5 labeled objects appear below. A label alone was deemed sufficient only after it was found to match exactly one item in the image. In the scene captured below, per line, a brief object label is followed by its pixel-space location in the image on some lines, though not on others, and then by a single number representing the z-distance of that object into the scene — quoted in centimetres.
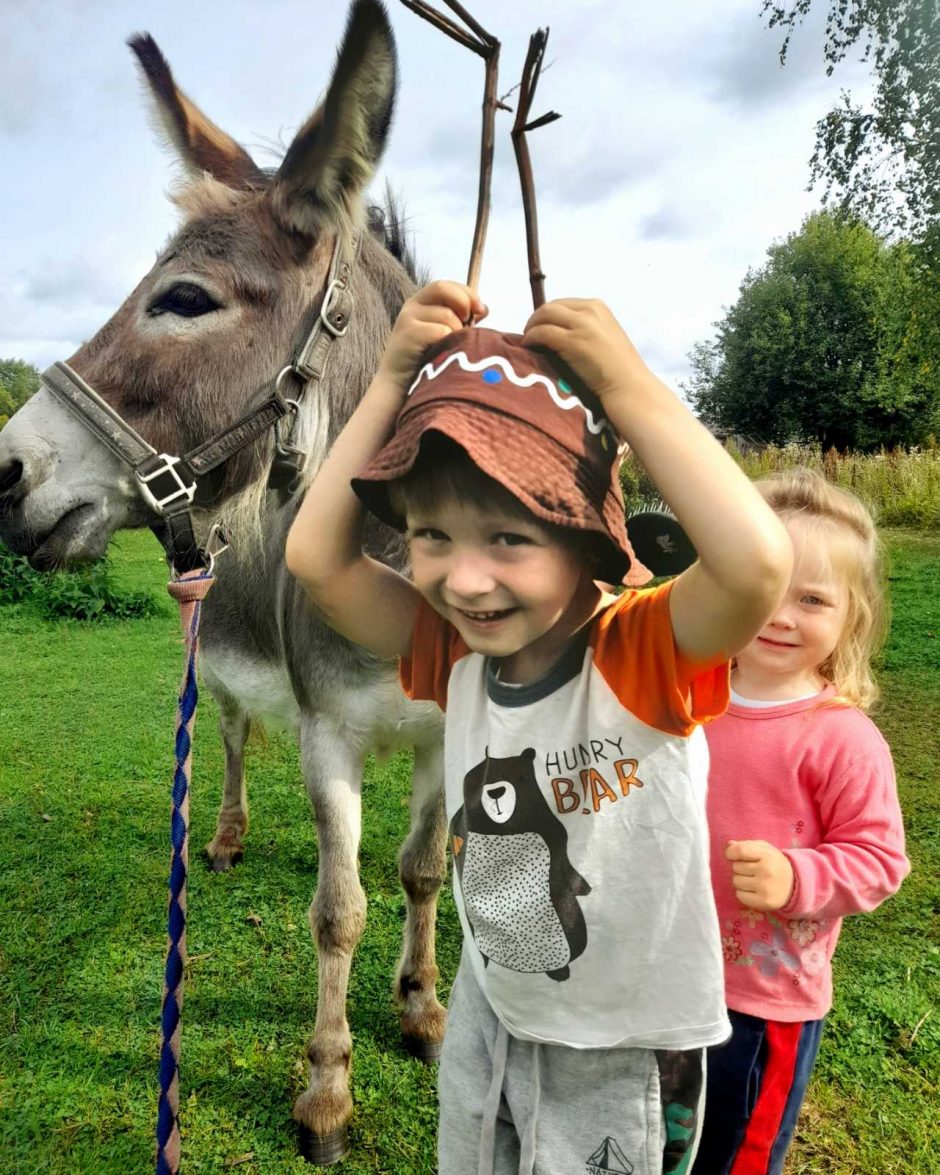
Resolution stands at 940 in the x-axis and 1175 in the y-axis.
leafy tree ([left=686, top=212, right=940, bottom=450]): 2875
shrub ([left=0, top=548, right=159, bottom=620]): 870
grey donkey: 185
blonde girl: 134
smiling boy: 102
